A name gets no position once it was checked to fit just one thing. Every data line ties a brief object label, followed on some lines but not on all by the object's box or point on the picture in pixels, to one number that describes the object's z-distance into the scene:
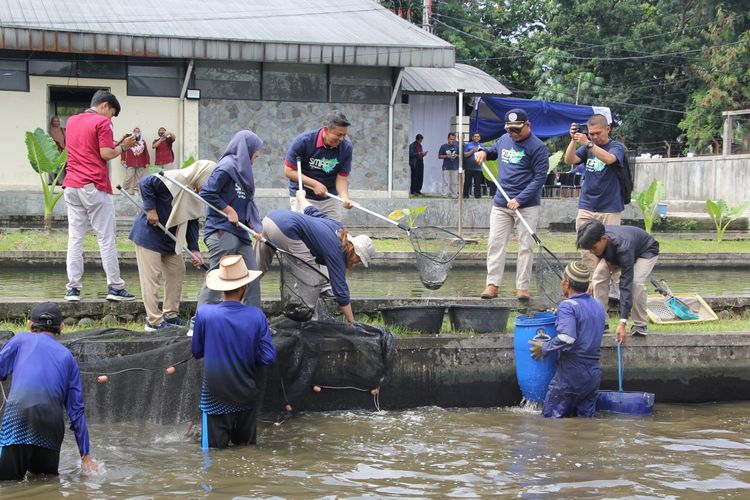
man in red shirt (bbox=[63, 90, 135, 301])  9.66
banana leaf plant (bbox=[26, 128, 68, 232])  18.11
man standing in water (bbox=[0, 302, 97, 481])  6.64
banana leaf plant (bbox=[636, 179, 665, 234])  21.47
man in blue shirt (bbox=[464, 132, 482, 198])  24.12
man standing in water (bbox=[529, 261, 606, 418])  8.76
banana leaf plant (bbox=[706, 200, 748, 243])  21.84
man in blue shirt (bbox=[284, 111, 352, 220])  10.03
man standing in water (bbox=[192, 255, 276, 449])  7.48
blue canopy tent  24.83
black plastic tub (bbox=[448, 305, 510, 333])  9.93
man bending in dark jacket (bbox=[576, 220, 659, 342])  9.28
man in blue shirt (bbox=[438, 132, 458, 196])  25.14
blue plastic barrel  9.16
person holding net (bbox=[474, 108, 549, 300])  10.73
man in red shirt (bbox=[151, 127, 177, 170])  21.39
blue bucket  9.30
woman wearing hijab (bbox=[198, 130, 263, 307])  8.75
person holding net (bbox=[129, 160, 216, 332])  9.18
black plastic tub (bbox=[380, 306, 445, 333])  9.83
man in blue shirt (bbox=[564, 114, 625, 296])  10.56
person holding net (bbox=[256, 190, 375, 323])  8.71
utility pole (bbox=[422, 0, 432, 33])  31.59
